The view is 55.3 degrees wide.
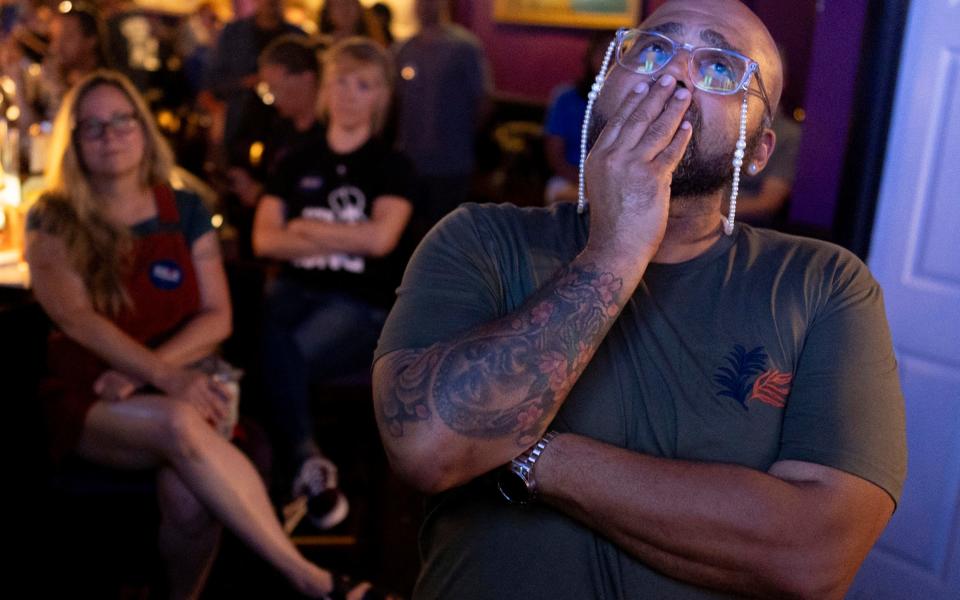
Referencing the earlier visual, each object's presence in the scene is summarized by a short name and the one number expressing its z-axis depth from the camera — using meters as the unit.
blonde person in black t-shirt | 3.21
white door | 2.51
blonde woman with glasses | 2.37
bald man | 1.18
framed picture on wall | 8.62
